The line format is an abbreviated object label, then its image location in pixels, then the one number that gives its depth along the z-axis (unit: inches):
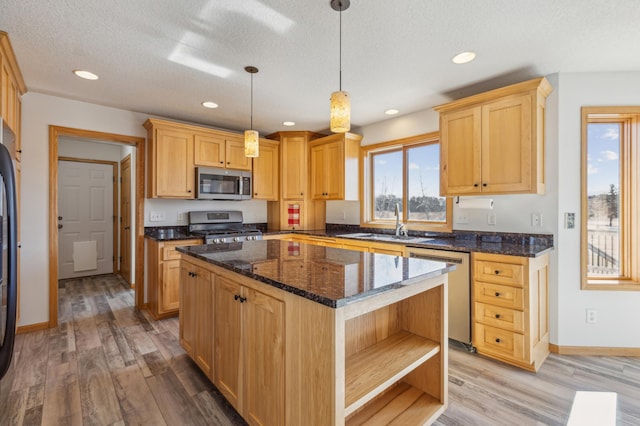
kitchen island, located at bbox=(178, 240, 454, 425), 45.8
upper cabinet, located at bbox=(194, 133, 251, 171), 152.1
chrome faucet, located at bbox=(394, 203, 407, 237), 144.0
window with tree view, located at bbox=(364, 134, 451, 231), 141.3
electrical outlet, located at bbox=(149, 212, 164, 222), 150.2
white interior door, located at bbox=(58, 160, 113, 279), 198.8
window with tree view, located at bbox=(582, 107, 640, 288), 102.0
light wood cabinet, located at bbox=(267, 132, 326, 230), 181.2
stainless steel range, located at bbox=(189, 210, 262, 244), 145.3
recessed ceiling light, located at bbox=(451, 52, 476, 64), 91.0
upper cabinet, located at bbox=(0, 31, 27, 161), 84.4
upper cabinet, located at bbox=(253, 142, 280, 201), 175.0
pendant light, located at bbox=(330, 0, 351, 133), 65.4
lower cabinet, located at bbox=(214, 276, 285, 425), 53.2
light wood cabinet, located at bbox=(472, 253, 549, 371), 90.2
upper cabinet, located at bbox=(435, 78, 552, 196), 98.0
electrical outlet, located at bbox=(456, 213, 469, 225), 127.0
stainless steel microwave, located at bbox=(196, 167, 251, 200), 151.3
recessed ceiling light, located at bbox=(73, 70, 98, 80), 103.3
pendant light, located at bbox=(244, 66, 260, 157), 96.6
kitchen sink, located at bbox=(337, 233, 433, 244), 126.4
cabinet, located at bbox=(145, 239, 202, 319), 131.1
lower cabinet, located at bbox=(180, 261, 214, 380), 77.3
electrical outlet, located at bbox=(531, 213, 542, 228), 107.0
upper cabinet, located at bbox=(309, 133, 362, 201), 164.6
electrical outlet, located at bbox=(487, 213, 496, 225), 118.3
